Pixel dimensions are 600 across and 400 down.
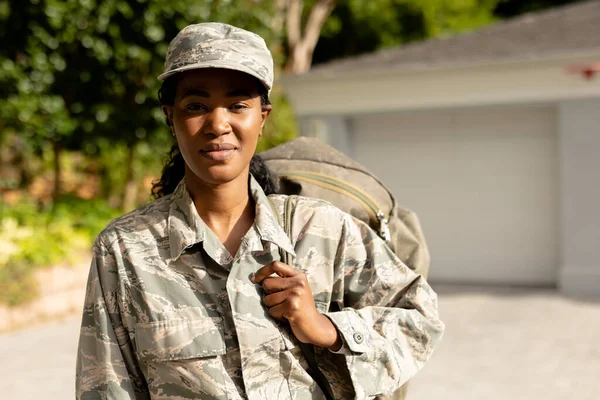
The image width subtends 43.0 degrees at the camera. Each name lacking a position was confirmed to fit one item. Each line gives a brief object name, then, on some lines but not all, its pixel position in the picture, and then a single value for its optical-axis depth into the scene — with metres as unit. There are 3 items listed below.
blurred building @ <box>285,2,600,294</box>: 9.47
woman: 1.63
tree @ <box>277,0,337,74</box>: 21.89
